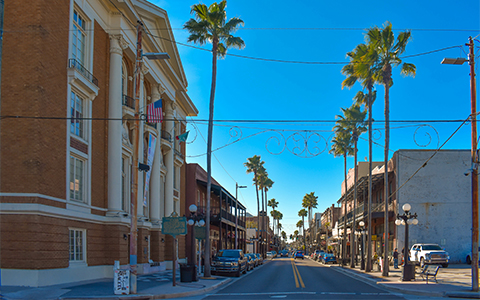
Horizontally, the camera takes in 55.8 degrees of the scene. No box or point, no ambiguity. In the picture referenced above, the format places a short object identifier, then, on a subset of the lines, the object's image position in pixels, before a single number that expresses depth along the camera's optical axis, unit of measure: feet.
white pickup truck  106.42
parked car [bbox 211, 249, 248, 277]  91.61
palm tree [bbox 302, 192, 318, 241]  396.57
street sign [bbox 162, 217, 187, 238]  65.00
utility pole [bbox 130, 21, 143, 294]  52.90
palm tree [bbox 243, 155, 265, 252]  256.32
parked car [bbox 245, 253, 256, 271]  117.11
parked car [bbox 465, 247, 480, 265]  118.09
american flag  70.03
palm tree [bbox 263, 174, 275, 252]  277.85
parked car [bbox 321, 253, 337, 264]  162.18
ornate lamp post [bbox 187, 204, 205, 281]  72.89
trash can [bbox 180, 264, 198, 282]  71.30
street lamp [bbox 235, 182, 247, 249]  172.45
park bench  66.03
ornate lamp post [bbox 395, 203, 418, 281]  71.92
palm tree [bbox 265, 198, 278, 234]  435.94
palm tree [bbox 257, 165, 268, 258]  259.76
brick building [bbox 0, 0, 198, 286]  57.88
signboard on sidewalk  52.01
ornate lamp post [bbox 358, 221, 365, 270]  111.98
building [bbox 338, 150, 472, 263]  127.03
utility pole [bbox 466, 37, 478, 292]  55.06
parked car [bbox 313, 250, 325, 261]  186.45
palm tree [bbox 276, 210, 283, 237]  511.81
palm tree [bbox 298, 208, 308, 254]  479.82
